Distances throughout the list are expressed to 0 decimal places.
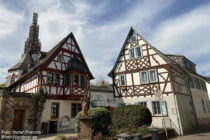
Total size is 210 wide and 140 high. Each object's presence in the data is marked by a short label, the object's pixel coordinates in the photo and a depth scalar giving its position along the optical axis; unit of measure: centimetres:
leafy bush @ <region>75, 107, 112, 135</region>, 1097
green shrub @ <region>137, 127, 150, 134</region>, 1170
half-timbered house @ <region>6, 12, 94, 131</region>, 1748
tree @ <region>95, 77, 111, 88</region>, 5431
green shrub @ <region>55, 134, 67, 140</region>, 981
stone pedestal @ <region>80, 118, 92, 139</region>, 971
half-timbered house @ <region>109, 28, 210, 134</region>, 1568
